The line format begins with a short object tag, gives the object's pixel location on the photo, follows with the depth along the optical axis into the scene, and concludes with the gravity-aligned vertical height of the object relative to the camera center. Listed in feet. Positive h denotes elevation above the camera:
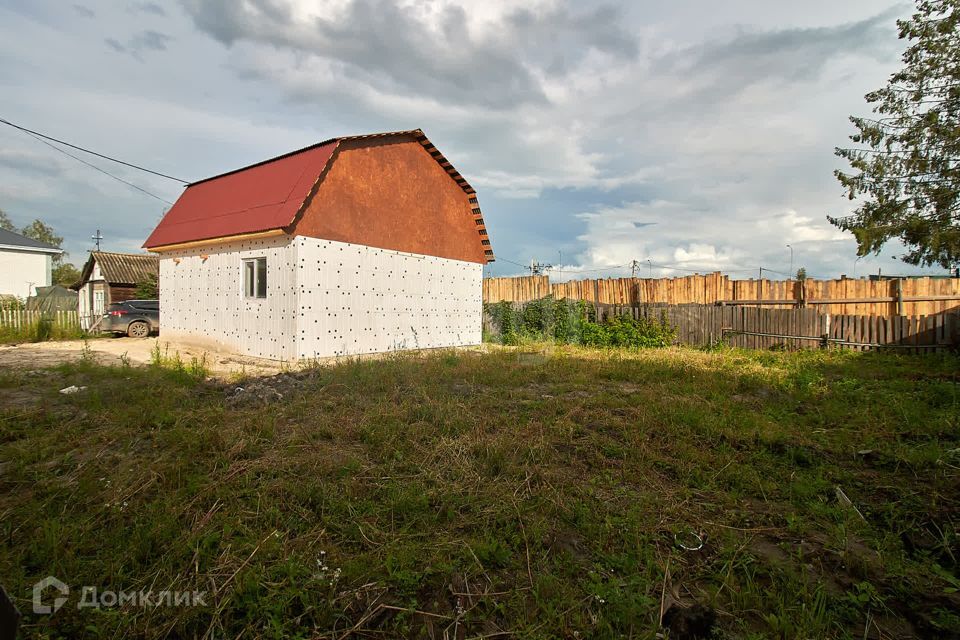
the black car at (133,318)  57.26 -1.06
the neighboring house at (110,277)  87.34 +6.88
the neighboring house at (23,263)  87.92 +9.85
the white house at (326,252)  37.99 +5.92
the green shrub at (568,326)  48.73 -1.86
